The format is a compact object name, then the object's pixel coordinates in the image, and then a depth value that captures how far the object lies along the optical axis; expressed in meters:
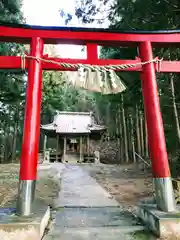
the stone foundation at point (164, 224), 2.66
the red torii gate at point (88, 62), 3.10
